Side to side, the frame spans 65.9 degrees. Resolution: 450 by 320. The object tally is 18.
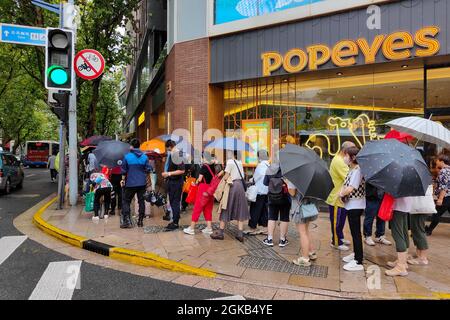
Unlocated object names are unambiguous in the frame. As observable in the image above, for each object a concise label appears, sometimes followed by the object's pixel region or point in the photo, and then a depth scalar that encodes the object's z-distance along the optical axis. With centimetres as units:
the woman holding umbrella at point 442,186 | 632
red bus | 3706
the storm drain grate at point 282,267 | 483
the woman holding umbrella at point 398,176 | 417
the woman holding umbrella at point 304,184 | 474
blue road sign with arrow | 781
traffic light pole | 990
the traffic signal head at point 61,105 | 902
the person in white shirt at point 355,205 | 486
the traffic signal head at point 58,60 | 748
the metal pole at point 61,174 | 948
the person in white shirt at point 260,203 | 665
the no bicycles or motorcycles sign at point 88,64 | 905
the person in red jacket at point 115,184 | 855
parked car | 1291
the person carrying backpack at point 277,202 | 586
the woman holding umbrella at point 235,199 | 636
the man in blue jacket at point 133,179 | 711
